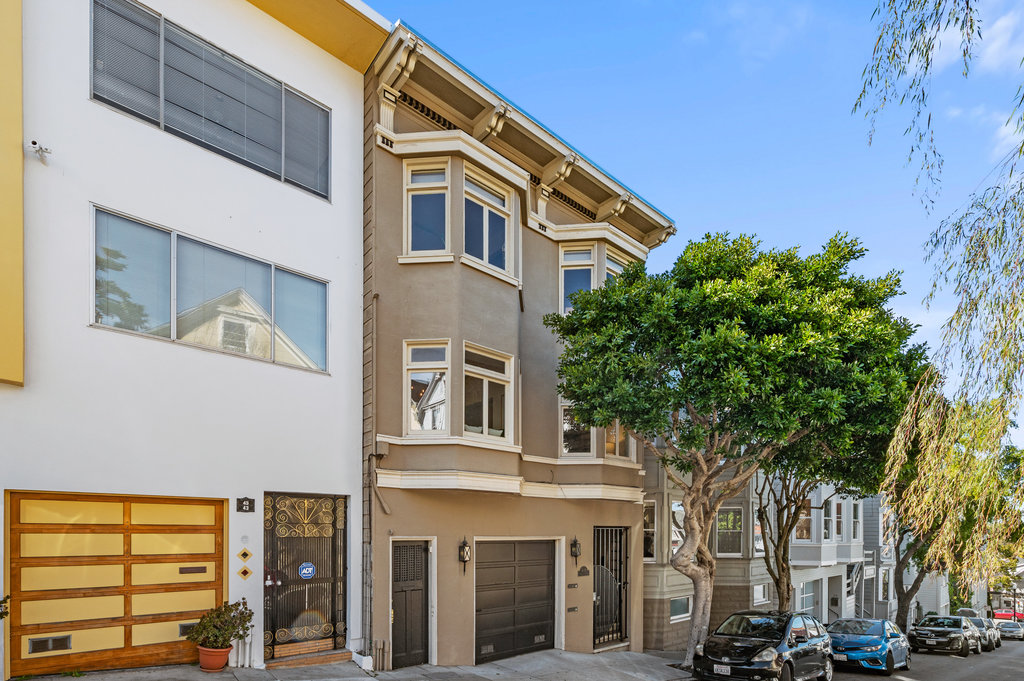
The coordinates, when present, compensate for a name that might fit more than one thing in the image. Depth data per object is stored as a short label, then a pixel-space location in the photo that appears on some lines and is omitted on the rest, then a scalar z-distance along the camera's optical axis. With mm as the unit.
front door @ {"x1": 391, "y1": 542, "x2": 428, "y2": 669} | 13875
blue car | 19906
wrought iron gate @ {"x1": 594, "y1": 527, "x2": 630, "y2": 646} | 18656
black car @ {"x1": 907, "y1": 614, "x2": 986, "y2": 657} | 27469
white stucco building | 9836
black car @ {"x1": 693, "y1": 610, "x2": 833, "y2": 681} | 14977
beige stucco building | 14203
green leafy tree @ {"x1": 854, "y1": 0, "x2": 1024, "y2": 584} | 6352
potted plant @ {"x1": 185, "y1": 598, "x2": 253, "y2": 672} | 10883
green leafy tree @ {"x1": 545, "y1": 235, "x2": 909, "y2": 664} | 14477
